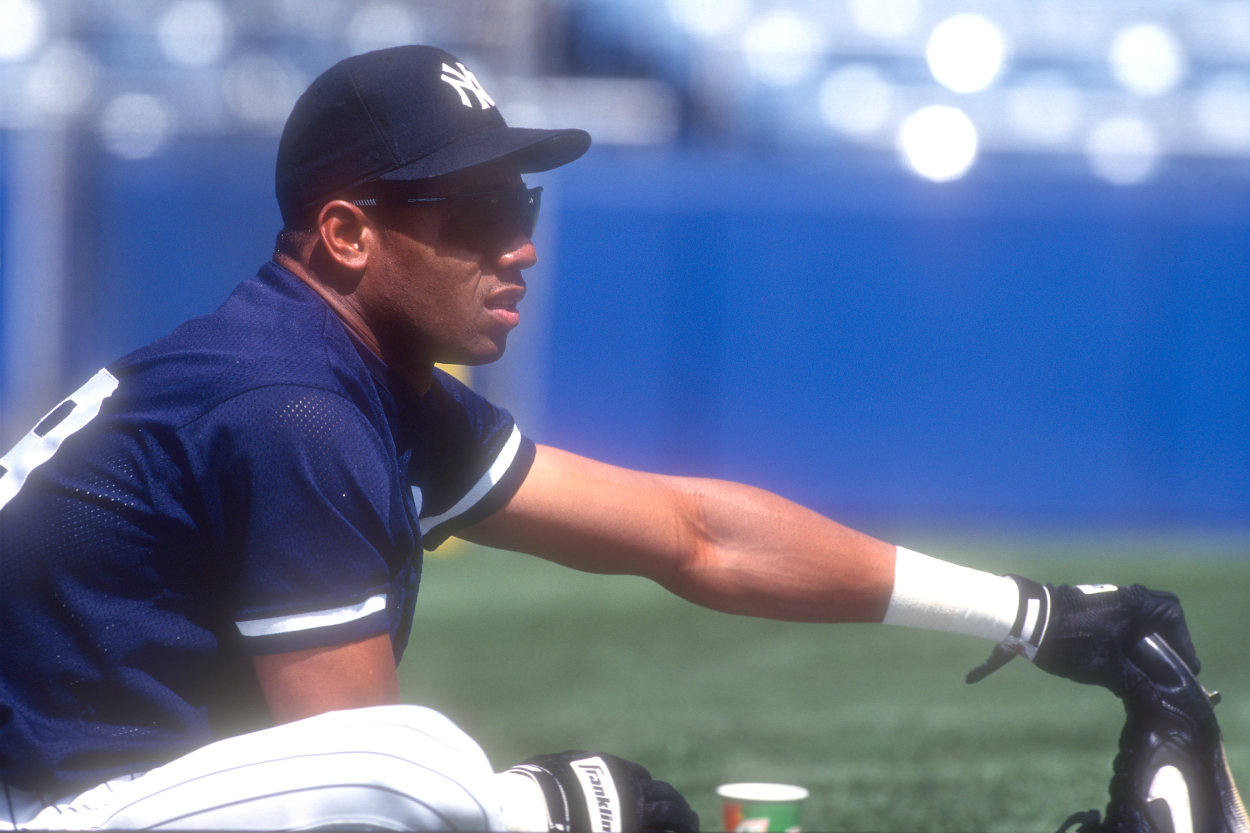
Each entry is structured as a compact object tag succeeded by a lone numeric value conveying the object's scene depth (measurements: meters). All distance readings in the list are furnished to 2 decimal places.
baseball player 13.53
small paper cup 13.91
